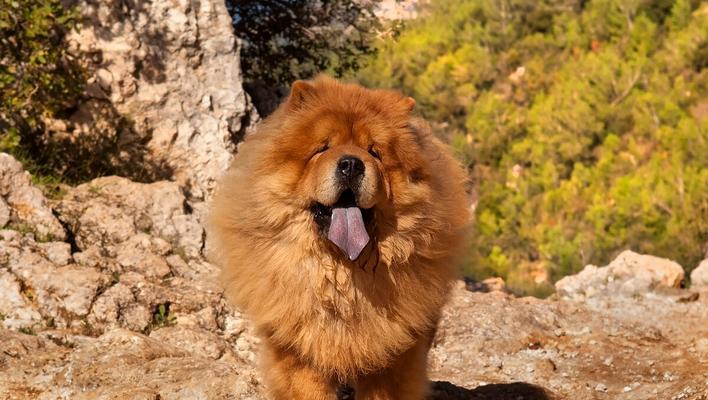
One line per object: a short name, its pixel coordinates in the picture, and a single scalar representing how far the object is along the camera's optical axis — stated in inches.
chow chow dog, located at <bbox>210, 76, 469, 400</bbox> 147.7
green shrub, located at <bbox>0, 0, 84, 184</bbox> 284.7
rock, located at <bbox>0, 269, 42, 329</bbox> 211.5
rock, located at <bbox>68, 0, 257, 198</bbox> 310.8
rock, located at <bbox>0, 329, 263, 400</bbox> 179.2
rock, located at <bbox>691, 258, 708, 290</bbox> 374.0
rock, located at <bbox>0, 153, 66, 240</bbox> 239.1
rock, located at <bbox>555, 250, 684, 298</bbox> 350.9
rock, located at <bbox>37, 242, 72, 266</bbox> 231.6
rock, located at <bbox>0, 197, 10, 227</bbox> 233.5
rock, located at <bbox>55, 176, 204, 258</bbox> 257.1
